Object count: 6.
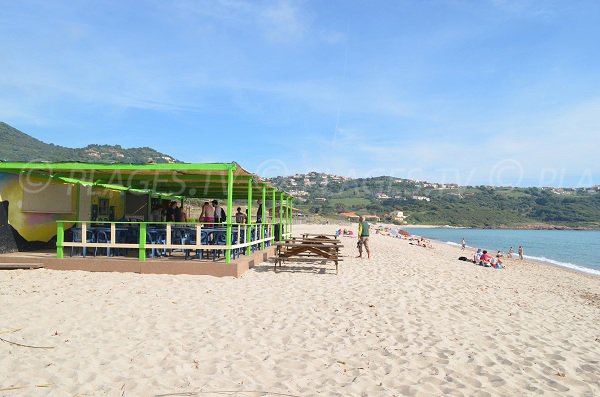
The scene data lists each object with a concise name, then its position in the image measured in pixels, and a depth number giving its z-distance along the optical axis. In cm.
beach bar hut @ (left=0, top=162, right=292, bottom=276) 912
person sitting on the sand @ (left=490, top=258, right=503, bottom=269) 1684
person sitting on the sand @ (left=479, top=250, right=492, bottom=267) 1707
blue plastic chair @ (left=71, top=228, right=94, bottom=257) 968
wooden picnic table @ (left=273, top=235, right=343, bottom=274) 991
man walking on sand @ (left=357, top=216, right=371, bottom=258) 1362
